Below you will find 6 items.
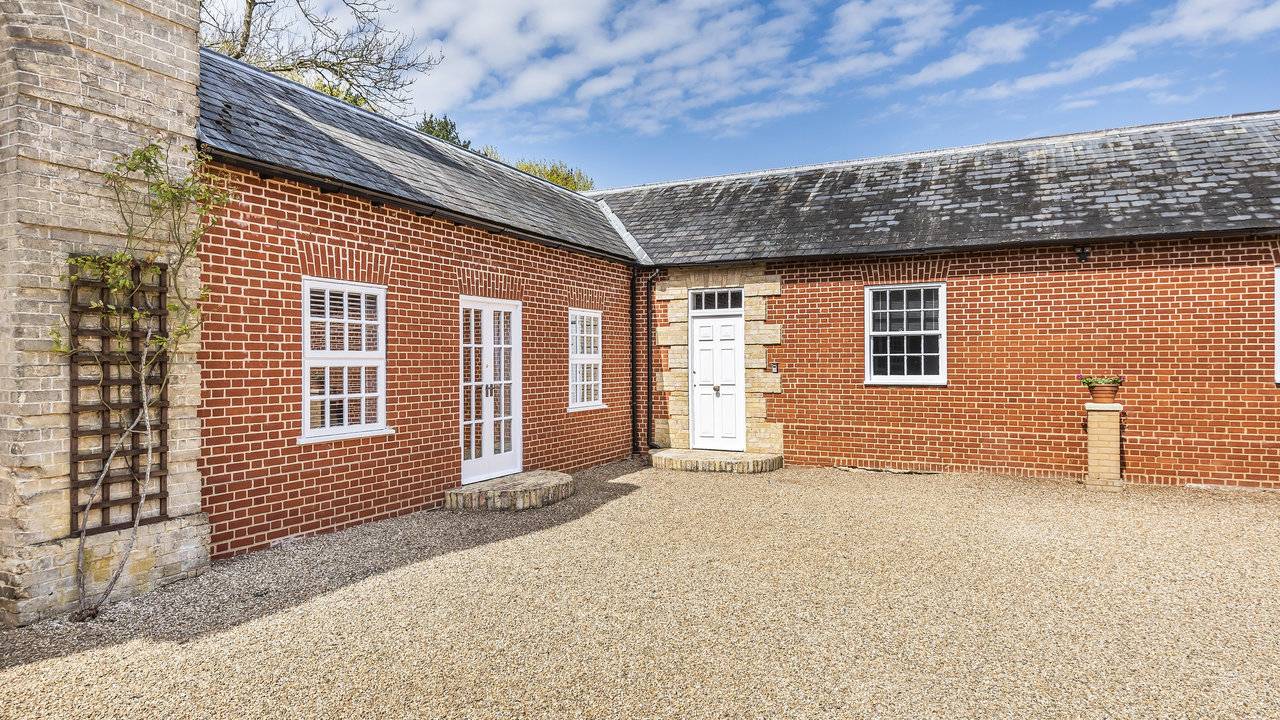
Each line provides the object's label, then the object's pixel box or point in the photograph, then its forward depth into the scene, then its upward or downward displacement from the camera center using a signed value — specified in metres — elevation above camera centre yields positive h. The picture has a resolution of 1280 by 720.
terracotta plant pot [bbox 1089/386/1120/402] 8.87 -0.38
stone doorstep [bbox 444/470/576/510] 7.55 -1.42
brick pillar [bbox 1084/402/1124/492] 8.83 -1.02
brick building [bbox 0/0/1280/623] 4.67 +0.65
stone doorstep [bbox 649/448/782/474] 10.11 -1.43
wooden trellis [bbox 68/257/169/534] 4.60 -0.22
